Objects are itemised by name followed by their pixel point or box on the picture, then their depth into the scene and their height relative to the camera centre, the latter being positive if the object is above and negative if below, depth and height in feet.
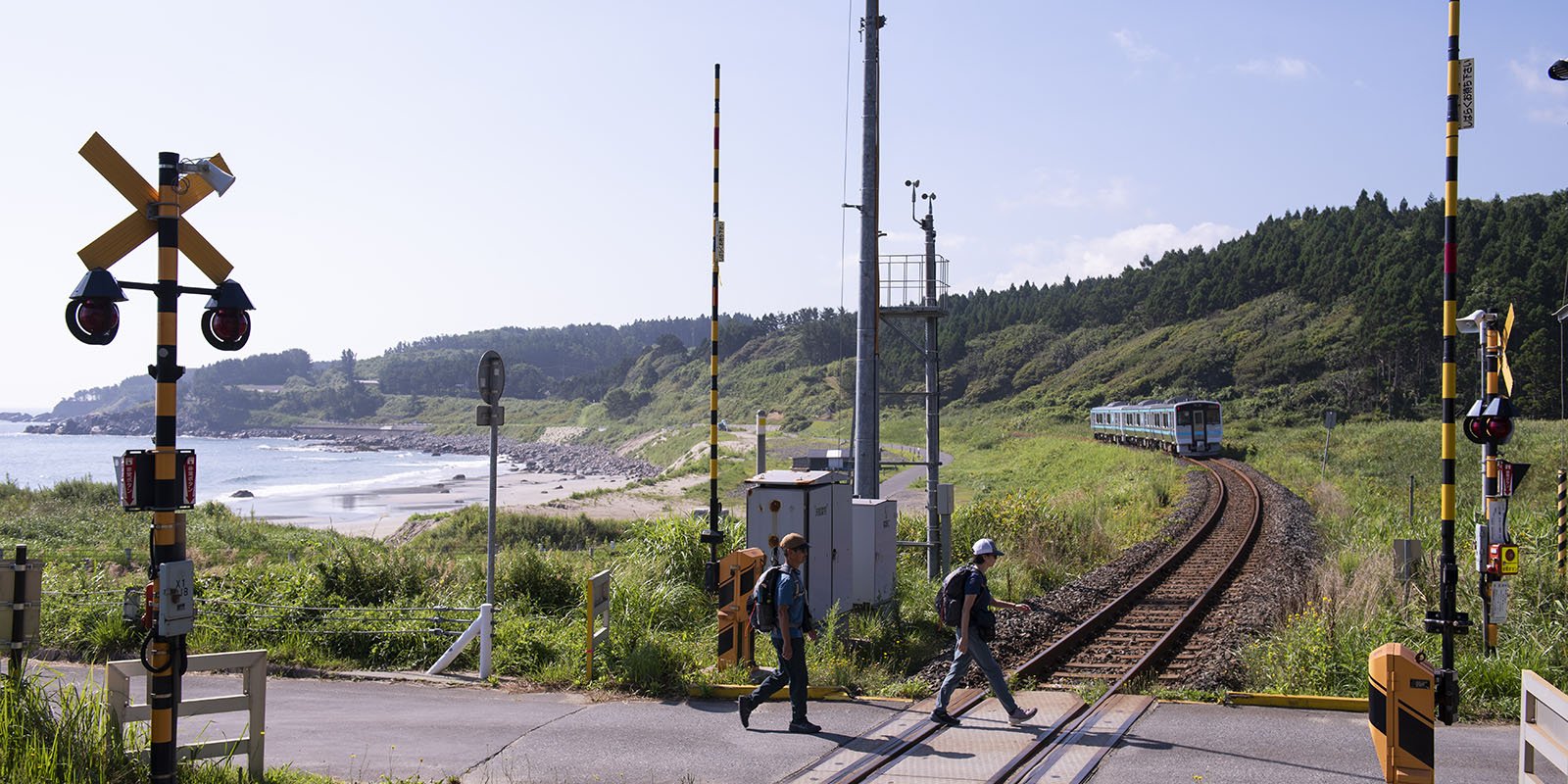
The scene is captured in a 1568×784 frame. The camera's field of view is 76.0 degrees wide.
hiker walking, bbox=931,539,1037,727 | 25.30 -6.04
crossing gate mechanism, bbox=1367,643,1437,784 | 18.19 -5.64
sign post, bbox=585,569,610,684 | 29.48 -6.18
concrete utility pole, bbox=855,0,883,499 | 47.50 +4.41
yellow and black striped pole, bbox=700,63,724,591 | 36.52 -1.82
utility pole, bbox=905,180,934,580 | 49.70 -2.47
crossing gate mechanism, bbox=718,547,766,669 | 30.17 -6.25
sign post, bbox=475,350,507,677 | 31.55 -0.19
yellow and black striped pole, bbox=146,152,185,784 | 17.98 -1.51
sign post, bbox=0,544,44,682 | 21.07 -4.41
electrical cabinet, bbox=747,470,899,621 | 36.42 -4.91
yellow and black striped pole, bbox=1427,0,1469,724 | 23.03 +0.00
